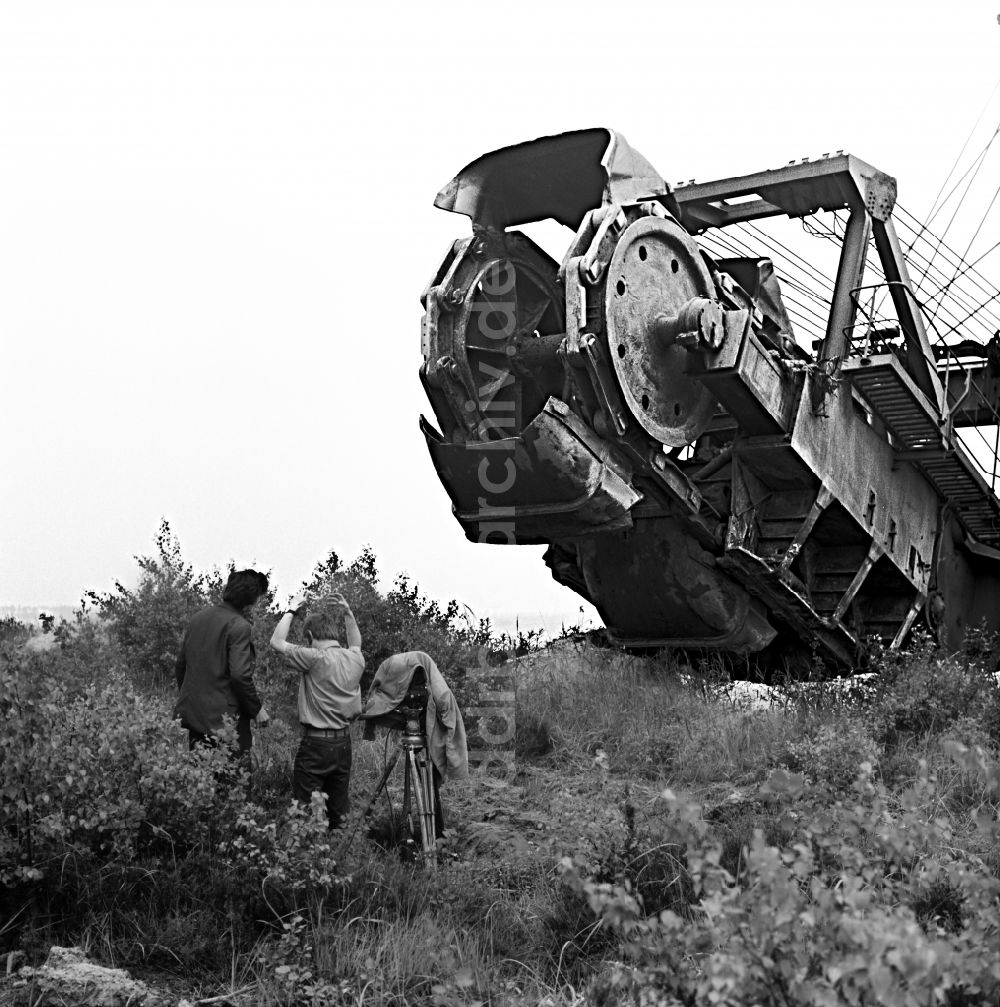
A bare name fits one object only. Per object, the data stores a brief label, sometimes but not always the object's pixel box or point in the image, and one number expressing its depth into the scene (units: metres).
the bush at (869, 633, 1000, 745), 9.06
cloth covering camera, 7.37
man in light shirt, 7.06
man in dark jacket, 7.36
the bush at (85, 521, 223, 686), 11.95
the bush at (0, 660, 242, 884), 6.00
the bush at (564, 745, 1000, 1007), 3.05
